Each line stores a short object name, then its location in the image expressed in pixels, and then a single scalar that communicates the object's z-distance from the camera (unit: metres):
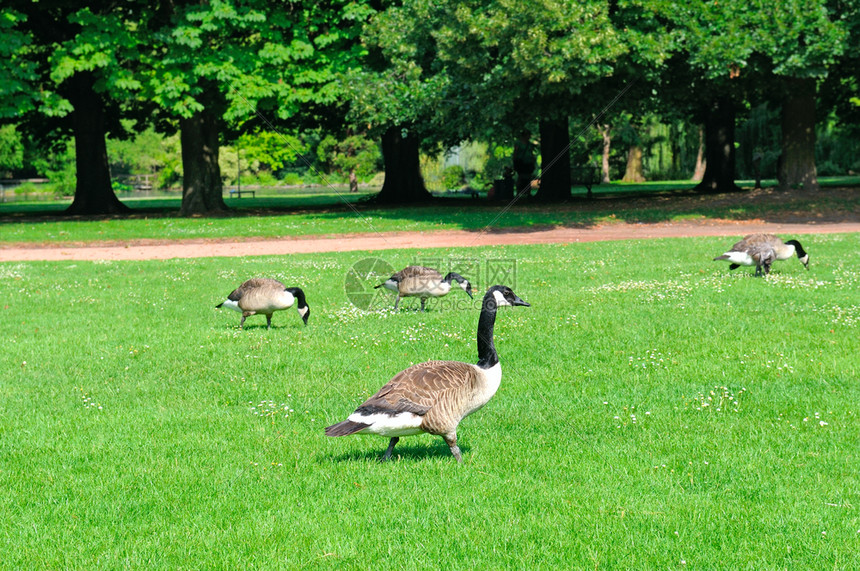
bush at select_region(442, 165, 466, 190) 71.25
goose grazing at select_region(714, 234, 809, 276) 16.73
